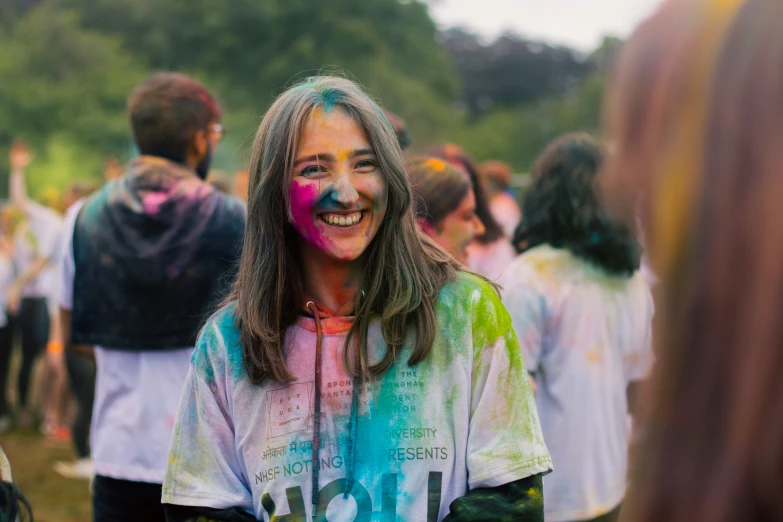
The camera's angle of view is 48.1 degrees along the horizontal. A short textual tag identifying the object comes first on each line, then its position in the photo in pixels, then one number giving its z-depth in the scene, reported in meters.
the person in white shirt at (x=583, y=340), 3.15
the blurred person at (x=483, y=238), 4.02
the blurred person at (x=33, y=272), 7.93
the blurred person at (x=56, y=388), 6.91
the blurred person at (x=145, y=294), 3.27
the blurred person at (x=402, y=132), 3.45
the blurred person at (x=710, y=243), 0.89
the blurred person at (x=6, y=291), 8.24
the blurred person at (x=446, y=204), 3.31
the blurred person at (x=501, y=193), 7.19
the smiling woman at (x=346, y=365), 1.94
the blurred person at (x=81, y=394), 6.25
